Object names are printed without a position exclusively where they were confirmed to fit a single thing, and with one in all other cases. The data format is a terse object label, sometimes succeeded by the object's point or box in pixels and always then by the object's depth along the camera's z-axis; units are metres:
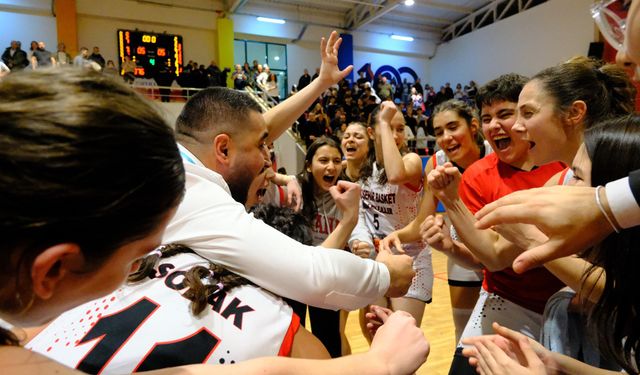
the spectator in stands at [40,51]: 10.64
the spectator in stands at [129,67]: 12.78
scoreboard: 13.90
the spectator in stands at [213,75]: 13.32
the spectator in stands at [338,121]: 12.88
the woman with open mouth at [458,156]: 2.74
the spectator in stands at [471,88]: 16.38
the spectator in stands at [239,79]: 13.45
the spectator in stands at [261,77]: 14.21
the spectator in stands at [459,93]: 17.07
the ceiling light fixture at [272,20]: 16.23
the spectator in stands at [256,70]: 14.48
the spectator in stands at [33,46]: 11.46
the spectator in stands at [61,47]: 11.87
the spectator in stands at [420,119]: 15.35
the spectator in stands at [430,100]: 17.70
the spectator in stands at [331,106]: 13.95
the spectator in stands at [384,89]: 16.45
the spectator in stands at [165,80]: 13.05
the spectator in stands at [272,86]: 14.41
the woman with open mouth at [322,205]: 3.00
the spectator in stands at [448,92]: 17.12
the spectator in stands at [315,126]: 12.20
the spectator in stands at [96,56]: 11.43
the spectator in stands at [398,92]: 17.63
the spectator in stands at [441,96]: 17.11
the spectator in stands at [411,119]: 15.24
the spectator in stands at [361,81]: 15.72
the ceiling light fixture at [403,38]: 19.05
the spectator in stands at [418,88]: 17.38
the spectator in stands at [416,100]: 16.53
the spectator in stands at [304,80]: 15.12
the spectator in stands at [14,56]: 10.79
